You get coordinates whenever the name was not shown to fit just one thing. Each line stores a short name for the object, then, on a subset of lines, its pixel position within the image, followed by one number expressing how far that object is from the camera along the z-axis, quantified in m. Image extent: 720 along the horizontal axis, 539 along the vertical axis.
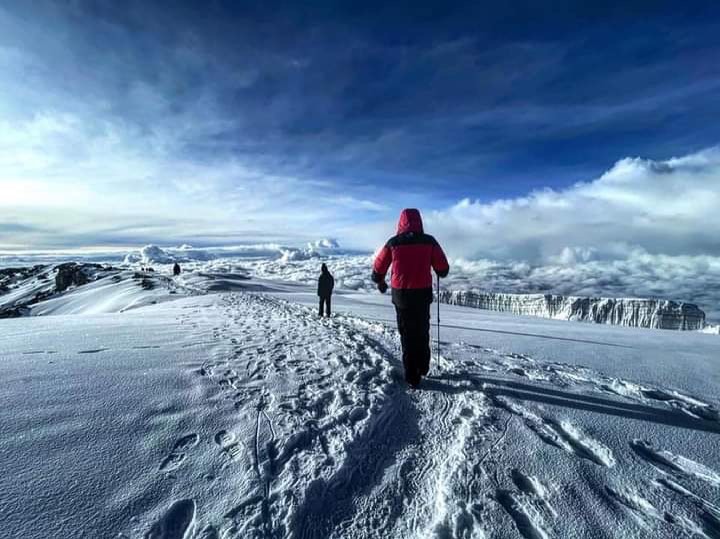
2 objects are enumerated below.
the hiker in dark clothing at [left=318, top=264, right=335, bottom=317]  13.70
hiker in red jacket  4.79
